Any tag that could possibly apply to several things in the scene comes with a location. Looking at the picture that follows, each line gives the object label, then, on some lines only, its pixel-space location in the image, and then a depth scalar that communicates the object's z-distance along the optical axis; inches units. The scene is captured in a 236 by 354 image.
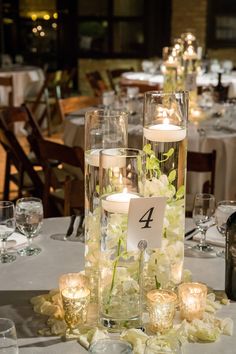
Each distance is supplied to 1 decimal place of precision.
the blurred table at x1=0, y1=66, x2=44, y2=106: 326.0
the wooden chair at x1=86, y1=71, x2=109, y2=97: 309.9
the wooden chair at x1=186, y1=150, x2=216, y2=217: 136.2
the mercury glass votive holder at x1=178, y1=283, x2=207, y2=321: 73.1
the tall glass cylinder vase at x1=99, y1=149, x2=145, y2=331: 70.3
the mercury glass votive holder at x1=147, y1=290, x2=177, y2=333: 70.6
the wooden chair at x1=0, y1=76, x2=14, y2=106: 291.1
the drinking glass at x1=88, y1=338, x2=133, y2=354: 64.0
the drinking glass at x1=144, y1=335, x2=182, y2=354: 62.0
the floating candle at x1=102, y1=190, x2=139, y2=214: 69.7
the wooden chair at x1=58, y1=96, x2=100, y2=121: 216.1
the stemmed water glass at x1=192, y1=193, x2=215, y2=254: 92.5
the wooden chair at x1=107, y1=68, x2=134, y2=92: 348.1
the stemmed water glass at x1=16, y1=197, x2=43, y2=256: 89.1
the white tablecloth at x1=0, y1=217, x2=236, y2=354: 69.1
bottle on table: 78.1
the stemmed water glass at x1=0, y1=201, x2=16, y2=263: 87.2
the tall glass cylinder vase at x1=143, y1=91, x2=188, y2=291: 74.0
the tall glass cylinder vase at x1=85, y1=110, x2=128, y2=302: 76.3
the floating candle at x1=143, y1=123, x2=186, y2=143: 76.4
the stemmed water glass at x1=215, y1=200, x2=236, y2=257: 90.0
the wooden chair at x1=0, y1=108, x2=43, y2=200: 158.5
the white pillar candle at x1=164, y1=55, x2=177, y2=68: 209.9
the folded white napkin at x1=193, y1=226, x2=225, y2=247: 91.8
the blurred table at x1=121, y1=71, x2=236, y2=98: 290.5
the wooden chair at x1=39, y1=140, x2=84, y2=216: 120.7
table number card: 69.3
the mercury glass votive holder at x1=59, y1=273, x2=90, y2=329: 71.6
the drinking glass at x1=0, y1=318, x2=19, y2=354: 63.4
